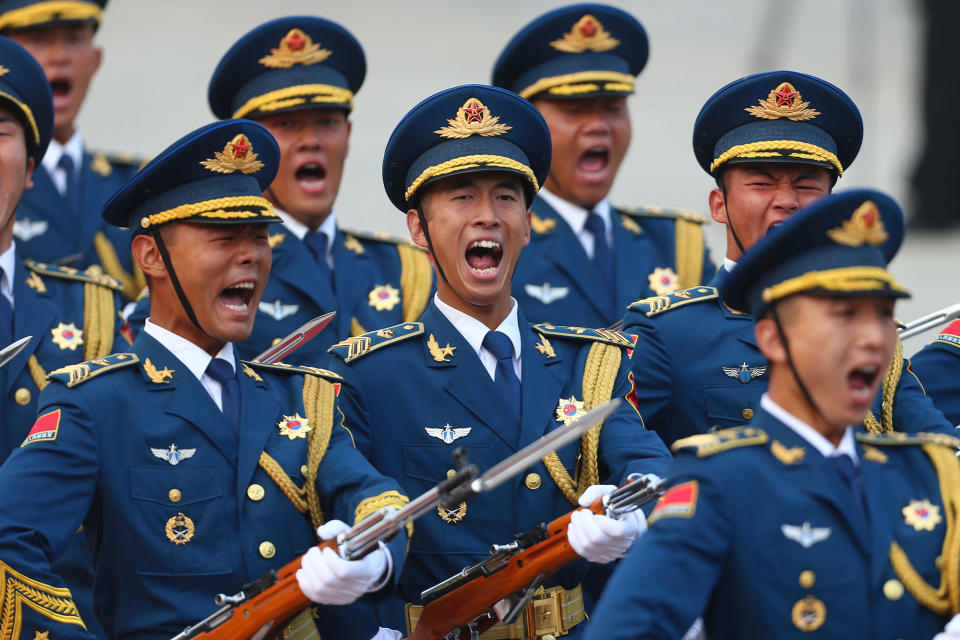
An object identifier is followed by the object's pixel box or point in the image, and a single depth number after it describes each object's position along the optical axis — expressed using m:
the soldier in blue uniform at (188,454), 12.90
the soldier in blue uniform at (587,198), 18.39
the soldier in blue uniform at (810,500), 10.91
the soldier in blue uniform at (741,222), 15.18
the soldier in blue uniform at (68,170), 19.28
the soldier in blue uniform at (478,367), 13.97
